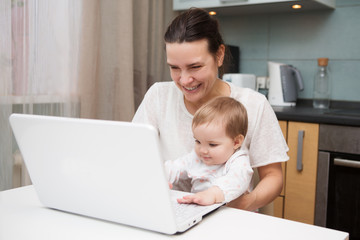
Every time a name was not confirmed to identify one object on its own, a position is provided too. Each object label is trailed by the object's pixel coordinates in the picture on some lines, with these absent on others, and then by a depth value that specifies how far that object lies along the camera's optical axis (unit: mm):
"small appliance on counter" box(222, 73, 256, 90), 2609
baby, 1156
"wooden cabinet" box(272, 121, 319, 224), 2158
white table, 784
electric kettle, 2547
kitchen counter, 2020
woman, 1305
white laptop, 709
